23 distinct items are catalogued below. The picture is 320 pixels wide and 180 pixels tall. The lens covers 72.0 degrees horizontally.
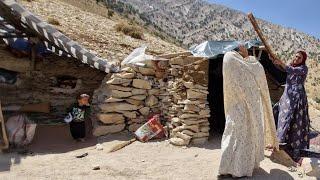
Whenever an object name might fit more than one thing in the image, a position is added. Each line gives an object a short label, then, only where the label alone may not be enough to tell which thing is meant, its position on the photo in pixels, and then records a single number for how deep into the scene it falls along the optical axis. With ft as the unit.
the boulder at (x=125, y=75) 13.73
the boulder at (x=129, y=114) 13.65
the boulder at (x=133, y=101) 13.74
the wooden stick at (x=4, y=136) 11.97
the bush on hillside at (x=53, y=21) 23.20
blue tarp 13.47
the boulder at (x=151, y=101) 13.85
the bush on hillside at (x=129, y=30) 27.97
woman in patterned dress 10.73
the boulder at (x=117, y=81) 13.68
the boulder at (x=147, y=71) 13.87
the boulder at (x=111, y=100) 13.52
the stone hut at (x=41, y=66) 14.19
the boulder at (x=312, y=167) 9.72
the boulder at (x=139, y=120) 13.76
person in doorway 13.15
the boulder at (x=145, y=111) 13.85
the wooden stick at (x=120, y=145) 12.08
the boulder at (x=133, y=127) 13.68
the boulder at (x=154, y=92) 13.91
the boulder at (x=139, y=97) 13.75
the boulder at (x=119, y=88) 13.69
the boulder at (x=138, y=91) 13.76
